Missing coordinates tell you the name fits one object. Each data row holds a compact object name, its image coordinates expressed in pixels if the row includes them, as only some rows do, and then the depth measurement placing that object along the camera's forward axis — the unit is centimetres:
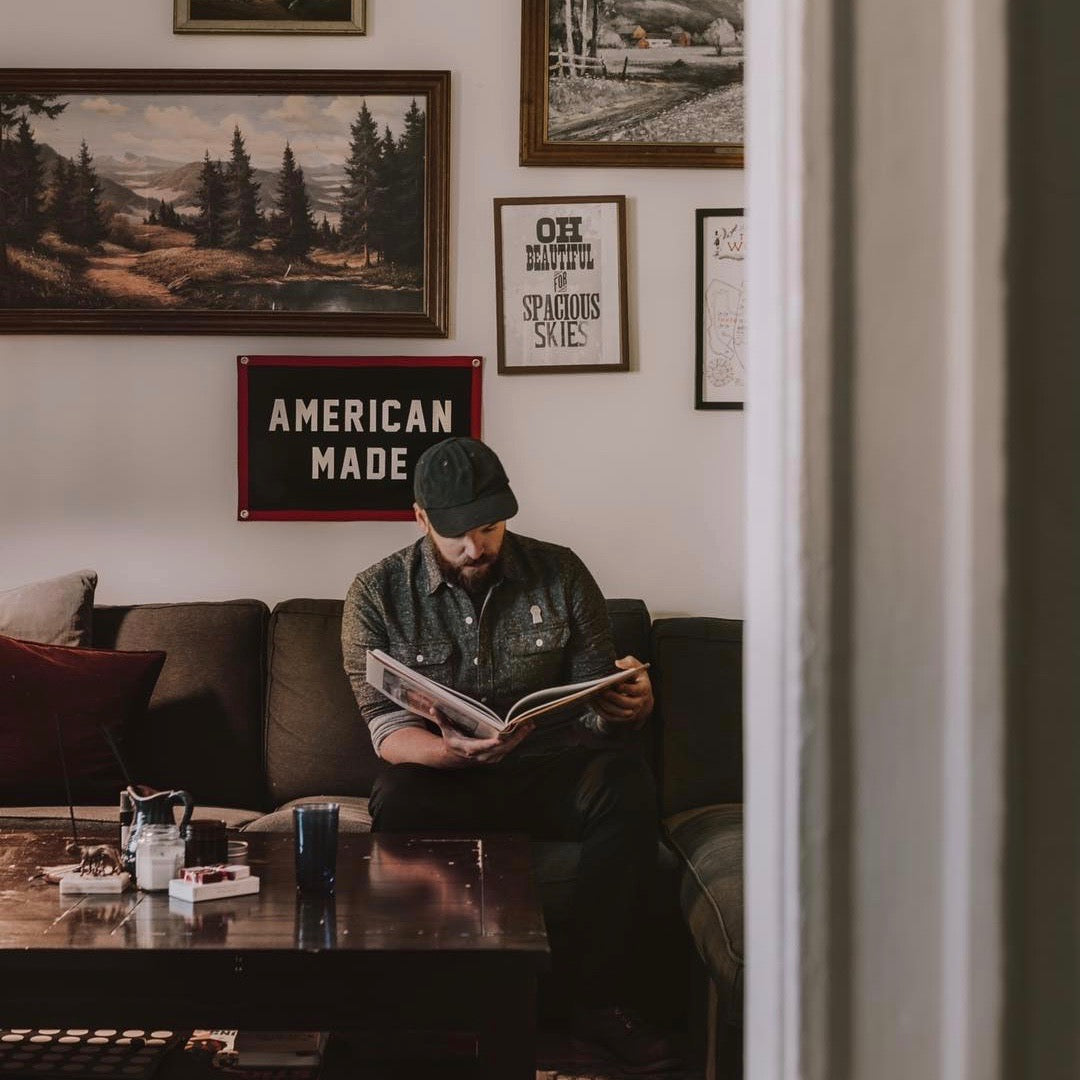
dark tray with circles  156
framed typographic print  312
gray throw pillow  272
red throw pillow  253
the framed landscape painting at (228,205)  312
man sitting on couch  218
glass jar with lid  170
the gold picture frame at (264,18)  312
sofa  264
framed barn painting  311
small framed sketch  310
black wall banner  311
